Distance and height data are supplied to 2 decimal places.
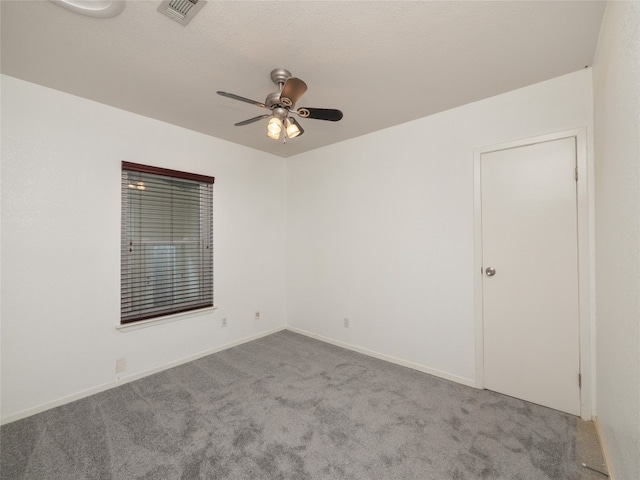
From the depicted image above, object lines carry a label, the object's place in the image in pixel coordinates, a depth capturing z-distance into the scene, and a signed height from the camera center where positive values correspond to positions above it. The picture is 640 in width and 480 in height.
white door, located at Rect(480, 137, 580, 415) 2.16 -0.27
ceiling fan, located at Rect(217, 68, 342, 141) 1.82 +0.96
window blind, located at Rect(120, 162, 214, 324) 2.79 +0.00
